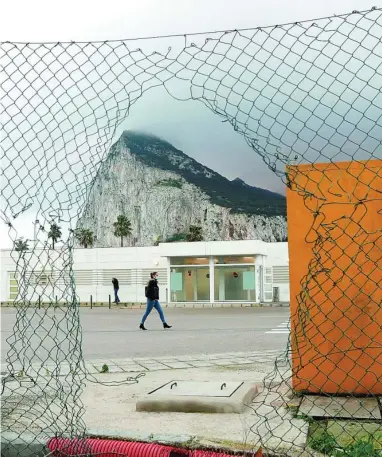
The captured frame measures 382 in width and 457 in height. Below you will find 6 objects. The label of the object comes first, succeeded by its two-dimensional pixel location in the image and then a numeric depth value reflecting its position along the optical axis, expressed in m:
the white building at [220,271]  38.41
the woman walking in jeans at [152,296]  16.50
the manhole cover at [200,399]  4.92
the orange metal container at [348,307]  5.38
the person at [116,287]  41.25
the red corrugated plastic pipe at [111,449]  3.76
